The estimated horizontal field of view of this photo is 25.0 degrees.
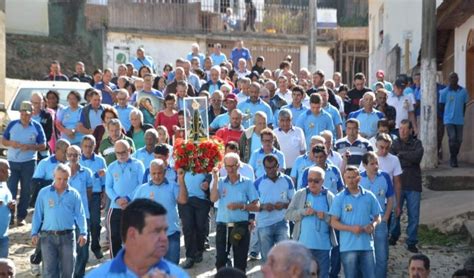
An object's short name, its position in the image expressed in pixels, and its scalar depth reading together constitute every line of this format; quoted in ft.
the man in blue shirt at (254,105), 58.39
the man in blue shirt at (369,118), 55.15
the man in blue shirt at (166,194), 43.11
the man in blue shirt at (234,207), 44.09
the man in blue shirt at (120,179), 45.83
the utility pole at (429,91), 67.26
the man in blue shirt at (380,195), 43.42
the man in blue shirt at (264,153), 47.78
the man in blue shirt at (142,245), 18.84
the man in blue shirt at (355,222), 40.63
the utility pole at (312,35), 93.50
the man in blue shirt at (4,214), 43.11
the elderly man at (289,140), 51.90
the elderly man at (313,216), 41.29
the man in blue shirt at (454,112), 66.90
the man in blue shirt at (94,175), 49.24
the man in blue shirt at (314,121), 54.60
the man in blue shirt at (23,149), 57.57
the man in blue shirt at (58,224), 42.55
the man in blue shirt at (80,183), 46.24
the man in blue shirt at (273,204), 44.06
